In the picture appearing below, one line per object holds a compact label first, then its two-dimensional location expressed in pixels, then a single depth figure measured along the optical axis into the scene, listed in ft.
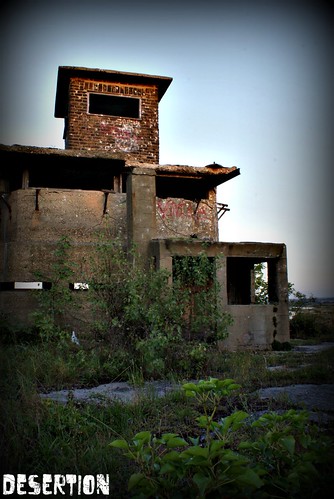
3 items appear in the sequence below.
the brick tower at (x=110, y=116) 41.70
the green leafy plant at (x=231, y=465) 5.51
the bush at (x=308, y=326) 42.68
